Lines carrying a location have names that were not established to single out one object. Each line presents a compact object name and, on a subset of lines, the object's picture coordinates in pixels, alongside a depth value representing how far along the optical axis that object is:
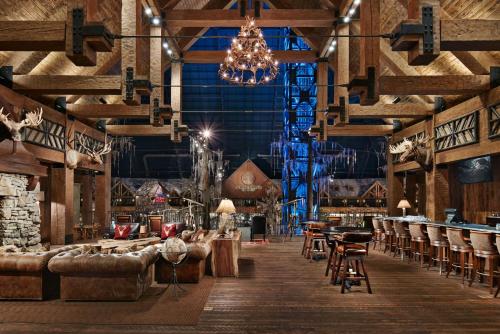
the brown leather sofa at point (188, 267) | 6.90
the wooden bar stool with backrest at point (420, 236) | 8.91
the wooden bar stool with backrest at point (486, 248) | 6.42
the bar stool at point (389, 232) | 10.91
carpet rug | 4.92
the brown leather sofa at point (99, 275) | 5.64
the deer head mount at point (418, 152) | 12.12
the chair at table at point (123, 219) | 13.67
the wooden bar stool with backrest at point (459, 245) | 7.00
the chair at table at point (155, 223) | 13.34
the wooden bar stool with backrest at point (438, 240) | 7.94
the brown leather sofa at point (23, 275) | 5.73
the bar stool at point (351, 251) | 6.41
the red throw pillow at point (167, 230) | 11.23
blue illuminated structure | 19.73
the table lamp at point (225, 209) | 9.54
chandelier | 7.66
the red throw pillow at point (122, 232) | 11.51
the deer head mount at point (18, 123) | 8.94
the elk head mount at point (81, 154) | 12.83
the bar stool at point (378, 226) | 11.88
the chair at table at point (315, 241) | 9.58
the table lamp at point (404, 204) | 12.27
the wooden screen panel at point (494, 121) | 9.12
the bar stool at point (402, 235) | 9.77
